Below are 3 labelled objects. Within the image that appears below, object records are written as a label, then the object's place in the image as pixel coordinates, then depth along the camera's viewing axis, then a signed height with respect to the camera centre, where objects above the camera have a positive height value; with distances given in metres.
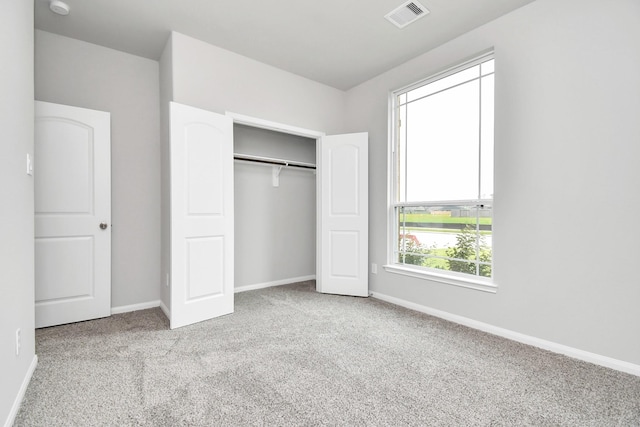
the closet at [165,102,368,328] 2.68 -0.01
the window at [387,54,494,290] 2.75 +0.36
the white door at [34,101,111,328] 2.63 -0.05
